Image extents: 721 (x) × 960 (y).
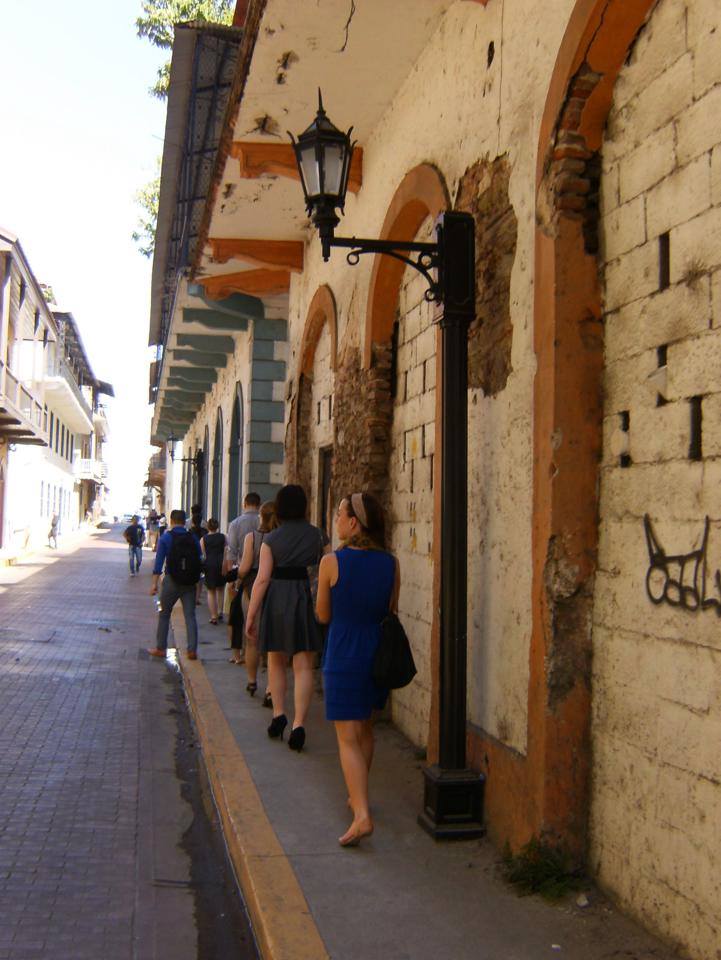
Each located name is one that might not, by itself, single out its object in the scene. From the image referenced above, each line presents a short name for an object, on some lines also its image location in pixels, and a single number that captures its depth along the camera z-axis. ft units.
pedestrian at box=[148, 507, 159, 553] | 121.84
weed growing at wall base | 12.84
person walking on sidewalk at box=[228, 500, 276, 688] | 26.11
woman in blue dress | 15.06
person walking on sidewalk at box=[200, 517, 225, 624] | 45.60
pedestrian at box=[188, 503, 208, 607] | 50.25
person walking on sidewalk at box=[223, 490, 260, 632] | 33.30
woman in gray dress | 21.90
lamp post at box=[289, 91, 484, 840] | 15.03
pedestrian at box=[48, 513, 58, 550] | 133.52
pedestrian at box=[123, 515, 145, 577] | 88.07
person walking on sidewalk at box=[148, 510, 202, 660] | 34.40
